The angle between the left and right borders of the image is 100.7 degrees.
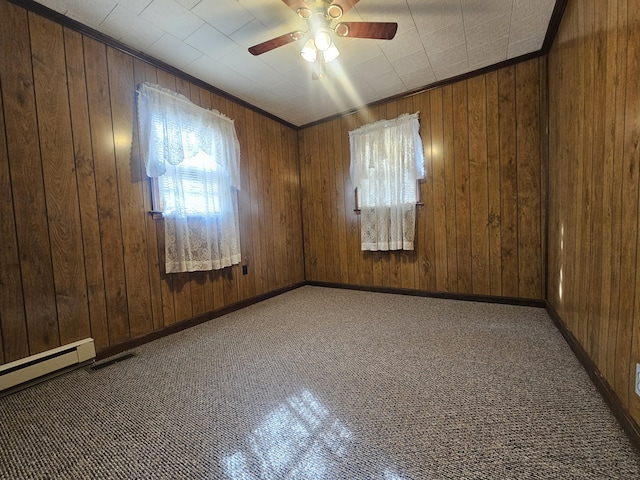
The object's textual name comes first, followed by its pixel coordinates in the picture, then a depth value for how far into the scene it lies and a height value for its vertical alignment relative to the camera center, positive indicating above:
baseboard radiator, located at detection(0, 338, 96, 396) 1.47 -0.78
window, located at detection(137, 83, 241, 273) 2.15 +0.49
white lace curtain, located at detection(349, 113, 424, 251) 2.98 +0.51
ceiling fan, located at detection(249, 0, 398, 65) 1.54 +1.21
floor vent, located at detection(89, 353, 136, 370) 1.73 -0.88
